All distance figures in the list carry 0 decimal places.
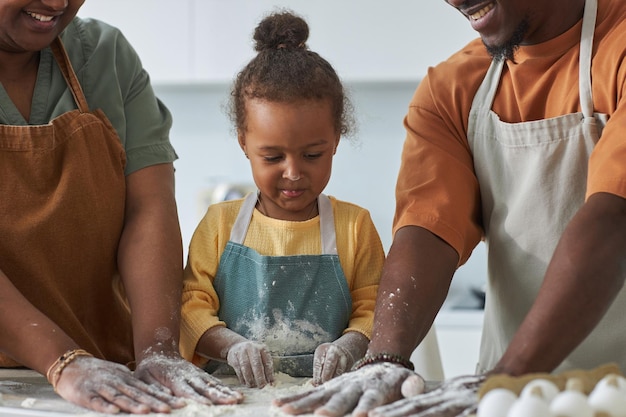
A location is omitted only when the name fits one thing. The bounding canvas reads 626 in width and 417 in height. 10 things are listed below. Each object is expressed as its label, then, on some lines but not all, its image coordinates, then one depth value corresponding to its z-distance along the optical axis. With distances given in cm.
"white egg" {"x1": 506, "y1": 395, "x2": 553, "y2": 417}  87
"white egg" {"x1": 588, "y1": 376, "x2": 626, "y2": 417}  89
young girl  142
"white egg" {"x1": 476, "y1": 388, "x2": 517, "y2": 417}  91
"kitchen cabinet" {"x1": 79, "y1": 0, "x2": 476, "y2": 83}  301
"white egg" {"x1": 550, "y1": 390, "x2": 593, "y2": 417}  87
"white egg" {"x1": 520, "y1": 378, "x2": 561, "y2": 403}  90
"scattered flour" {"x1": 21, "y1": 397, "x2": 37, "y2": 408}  118
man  116
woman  130
